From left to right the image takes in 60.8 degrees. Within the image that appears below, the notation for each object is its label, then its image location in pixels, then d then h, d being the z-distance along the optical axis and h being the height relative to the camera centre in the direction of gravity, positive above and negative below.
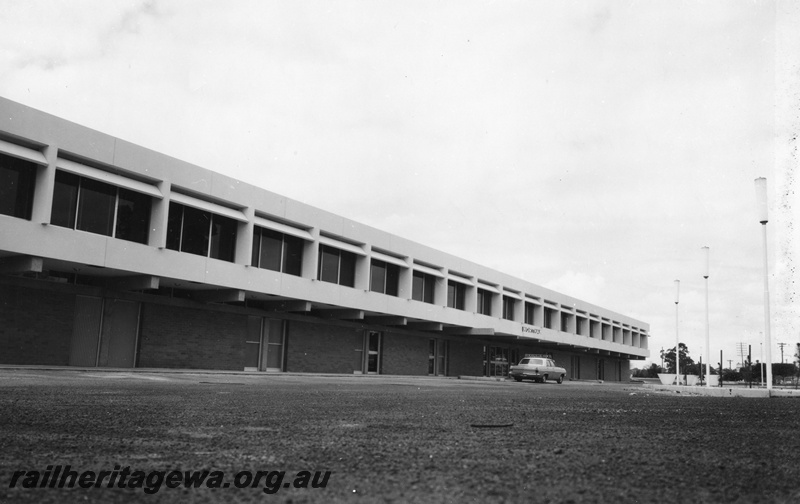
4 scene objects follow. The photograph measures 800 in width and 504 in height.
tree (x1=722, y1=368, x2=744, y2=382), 91.06 -1.25
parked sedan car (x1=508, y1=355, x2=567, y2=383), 42.34 -0.76
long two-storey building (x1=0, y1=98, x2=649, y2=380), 23.16 +3.06
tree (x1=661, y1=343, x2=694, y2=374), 138.62 +1.37
